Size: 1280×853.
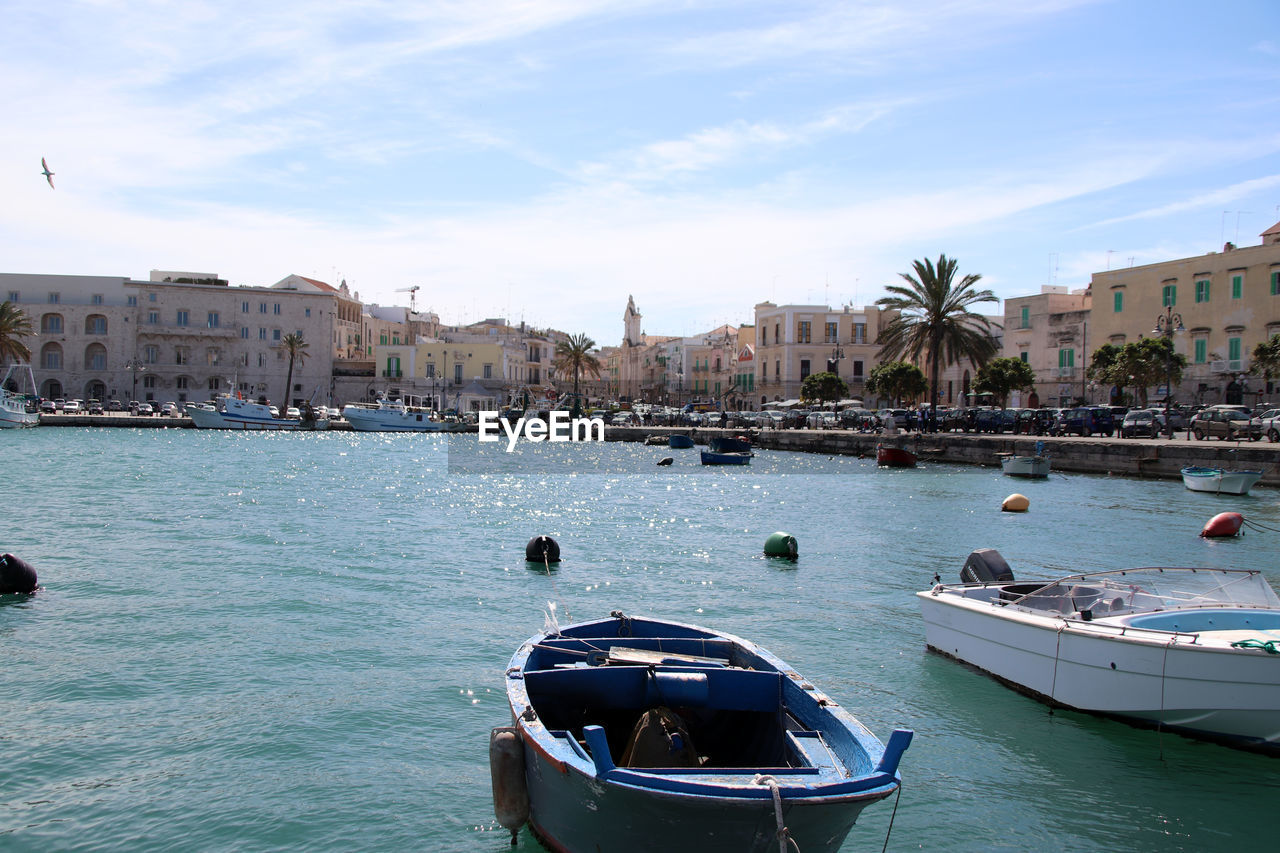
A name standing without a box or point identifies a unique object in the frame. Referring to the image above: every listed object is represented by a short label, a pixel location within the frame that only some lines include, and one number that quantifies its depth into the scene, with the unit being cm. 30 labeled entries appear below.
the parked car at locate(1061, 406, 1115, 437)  4709
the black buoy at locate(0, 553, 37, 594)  1507
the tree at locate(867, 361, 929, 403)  6494
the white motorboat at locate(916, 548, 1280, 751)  882
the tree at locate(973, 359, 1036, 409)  5803
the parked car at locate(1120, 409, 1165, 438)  4431
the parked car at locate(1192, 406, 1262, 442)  3894
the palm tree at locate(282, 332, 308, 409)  8600
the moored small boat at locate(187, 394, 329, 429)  7644
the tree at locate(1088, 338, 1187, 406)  4506
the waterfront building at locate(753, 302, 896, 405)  8794
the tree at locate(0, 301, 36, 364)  7194
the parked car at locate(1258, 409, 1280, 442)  3797
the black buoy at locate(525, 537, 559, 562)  1964
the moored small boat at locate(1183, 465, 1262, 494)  3297
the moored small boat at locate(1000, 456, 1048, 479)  4078
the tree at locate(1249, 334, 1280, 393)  3953
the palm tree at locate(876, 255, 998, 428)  4900
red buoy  2420
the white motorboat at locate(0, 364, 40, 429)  6744
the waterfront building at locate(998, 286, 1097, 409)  5981
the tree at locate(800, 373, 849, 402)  7675
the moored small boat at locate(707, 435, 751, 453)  5481
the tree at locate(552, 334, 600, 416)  9412
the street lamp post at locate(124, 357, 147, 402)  8544
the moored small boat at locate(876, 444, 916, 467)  4869
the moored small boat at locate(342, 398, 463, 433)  8275
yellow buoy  2978
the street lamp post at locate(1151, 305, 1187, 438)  4216
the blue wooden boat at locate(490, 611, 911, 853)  552
